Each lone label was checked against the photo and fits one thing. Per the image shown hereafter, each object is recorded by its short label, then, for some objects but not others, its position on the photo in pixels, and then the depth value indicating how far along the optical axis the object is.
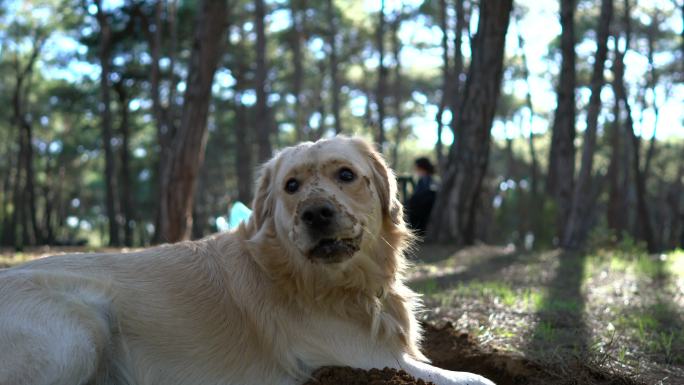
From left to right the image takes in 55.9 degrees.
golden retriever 2.91
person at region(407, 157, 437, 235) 11.75
